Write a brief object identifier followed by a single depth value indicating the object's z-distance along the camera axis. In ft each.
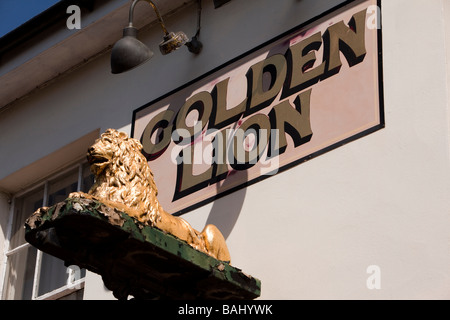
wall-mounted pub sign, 28.25
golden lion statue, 25.34
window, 34.14
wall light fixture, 29.71
